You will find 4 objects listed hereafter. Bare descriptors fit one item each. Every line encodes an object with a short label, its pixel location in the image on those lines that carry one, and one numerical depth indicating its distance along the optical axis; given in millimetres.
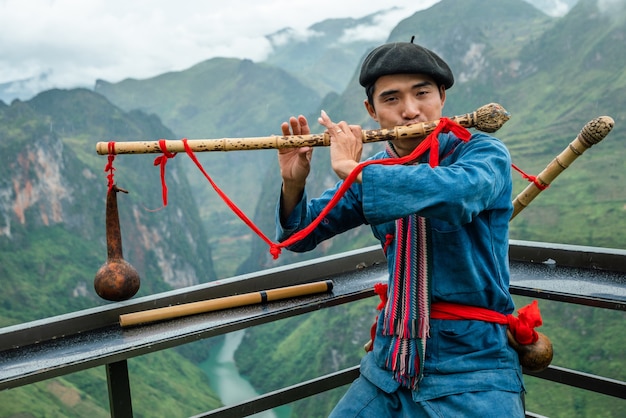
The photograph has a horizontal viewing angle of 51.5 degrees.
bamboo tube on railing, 2502
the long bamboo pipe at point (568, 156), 2414
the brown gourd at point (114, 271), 2693
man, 1844
